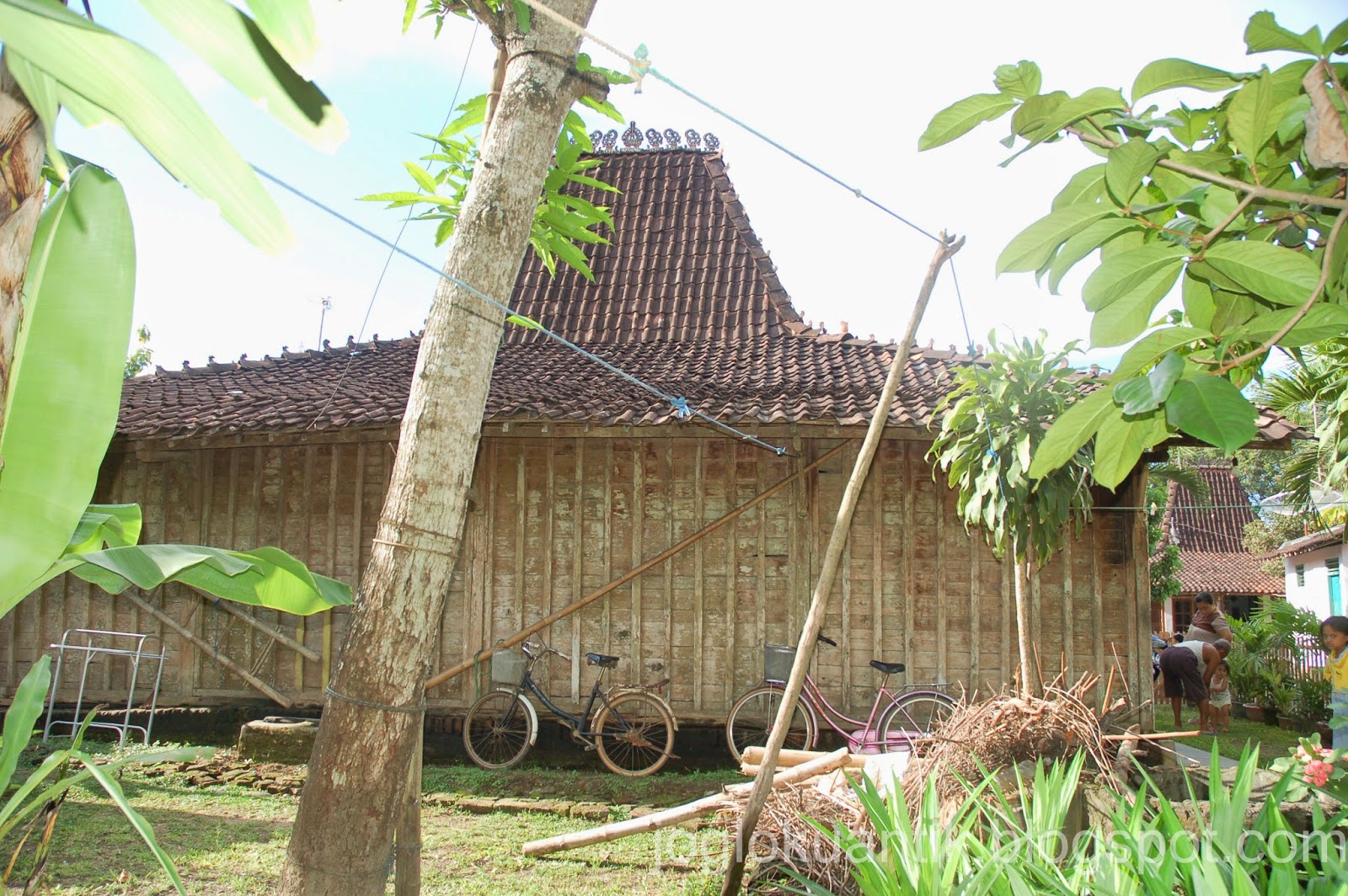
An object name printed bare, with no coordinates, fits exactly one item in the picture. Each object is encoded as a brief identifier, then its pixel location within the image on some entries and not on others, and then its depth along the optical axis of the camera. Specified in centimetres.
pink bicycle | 784
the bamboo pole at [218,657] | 877
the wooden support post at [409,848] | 359
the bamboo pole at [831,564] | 385
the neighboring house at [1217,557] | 2616
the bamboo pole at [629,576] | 830
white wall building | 1972
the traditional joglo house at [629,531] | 819
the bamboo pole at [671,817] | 465
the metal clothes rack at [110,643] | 923
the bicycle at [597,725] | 812
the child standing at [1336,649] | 716
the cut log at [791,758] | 531
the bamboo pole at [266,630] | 870
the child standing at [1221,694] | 1166
